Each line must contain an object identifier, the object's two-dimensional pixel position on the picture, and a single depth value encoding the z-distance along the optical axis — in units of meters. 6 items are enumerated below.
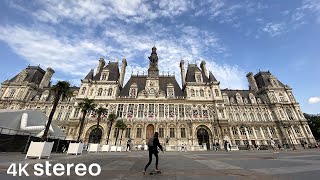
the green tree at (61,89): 21.81
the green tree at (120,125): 34.01
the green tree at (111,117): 34.12
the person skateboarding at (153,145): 6.33
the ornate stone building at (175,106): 39.97
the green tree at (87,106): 29.54
